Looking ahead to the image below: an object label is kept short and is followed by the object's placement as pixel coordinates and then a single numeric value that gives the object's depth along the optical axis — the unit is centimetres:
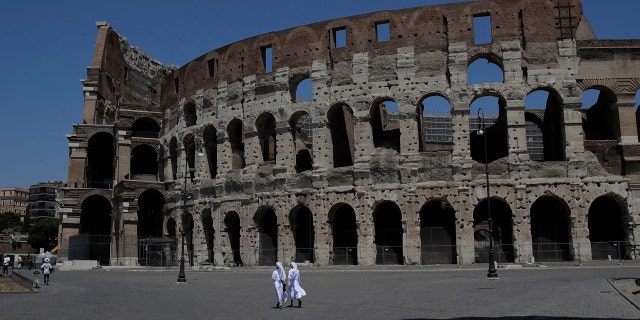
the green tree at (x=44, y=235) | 9019
